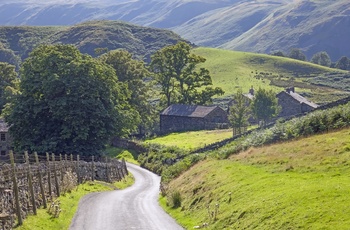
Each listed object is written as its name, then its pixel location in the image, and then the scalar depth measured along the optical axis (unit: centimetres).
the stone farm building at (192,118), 12562
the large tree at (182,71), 13650
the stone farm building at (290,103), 13812
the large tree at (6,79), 11288
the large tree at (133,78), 12119
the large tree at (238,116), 10569
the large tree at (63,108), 7131
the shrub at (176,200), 4331
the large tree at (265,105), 12517
